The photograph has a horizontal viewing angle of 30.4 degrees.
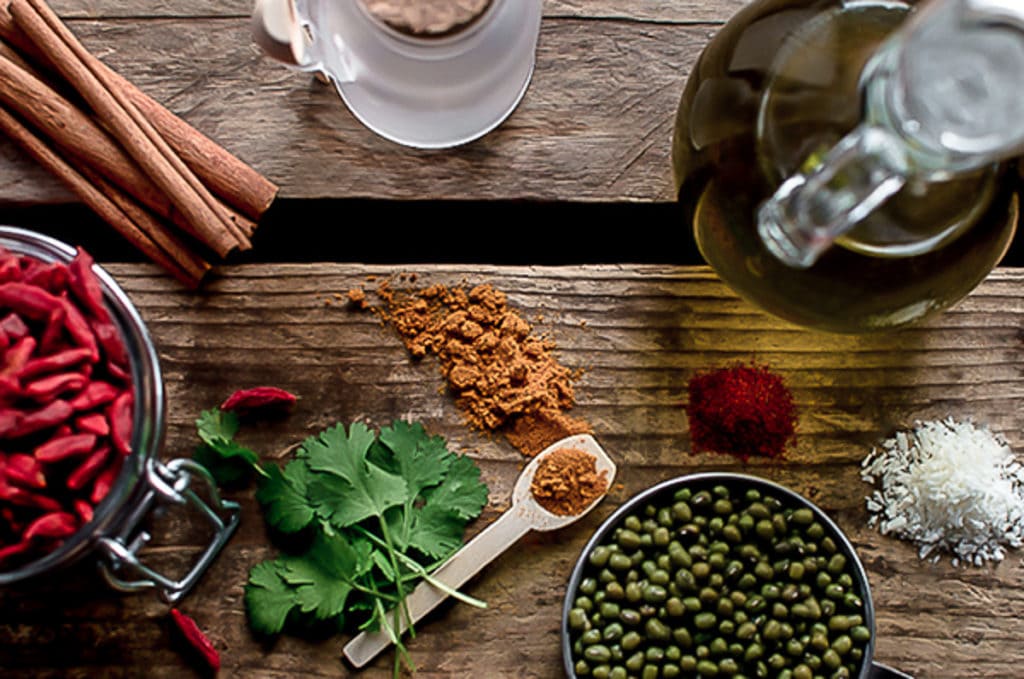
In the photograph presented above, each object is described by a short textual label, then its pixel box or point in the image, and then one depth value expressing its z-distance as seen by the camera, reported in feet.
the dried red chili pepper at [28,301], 1.32
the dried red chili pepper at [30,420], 1.30
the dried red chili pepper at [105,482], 1.33
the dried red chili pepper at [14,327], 1.31
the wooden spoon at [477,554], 1.46
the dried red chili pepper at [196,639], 1.45
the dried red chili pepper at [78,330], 1.32
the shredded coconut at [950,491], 1.45
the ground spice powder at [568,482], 1.46
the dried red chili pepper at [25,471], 1.30
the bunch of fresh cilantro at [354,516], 1.45
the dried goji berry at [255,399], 1.47
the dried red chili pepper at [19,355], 1.31
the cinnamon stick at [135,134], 1.46
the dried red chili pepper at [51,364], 1.31
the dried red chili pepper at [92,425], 1.32
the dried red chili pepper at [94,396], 1.32
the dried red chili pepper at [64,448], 1.30
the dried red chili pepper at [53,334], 1.32
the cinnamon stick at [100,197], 1.47
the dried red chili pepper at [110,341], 1.34
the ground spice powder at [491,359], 1.48
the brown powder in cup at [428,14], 1.39
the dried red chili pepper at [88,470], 1.32
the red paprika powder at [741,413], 1.48
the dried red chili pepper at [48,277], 1.34
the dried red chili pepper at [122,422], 1.33
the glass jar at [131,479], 1.34
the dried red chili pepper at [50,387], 1.30
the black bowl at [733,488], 1.43
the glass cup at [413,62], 1.40
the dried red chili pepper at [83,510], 1.32
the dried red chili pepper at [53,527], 1.31
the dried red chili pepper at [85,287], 1.34
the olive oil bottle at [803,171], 1.27
